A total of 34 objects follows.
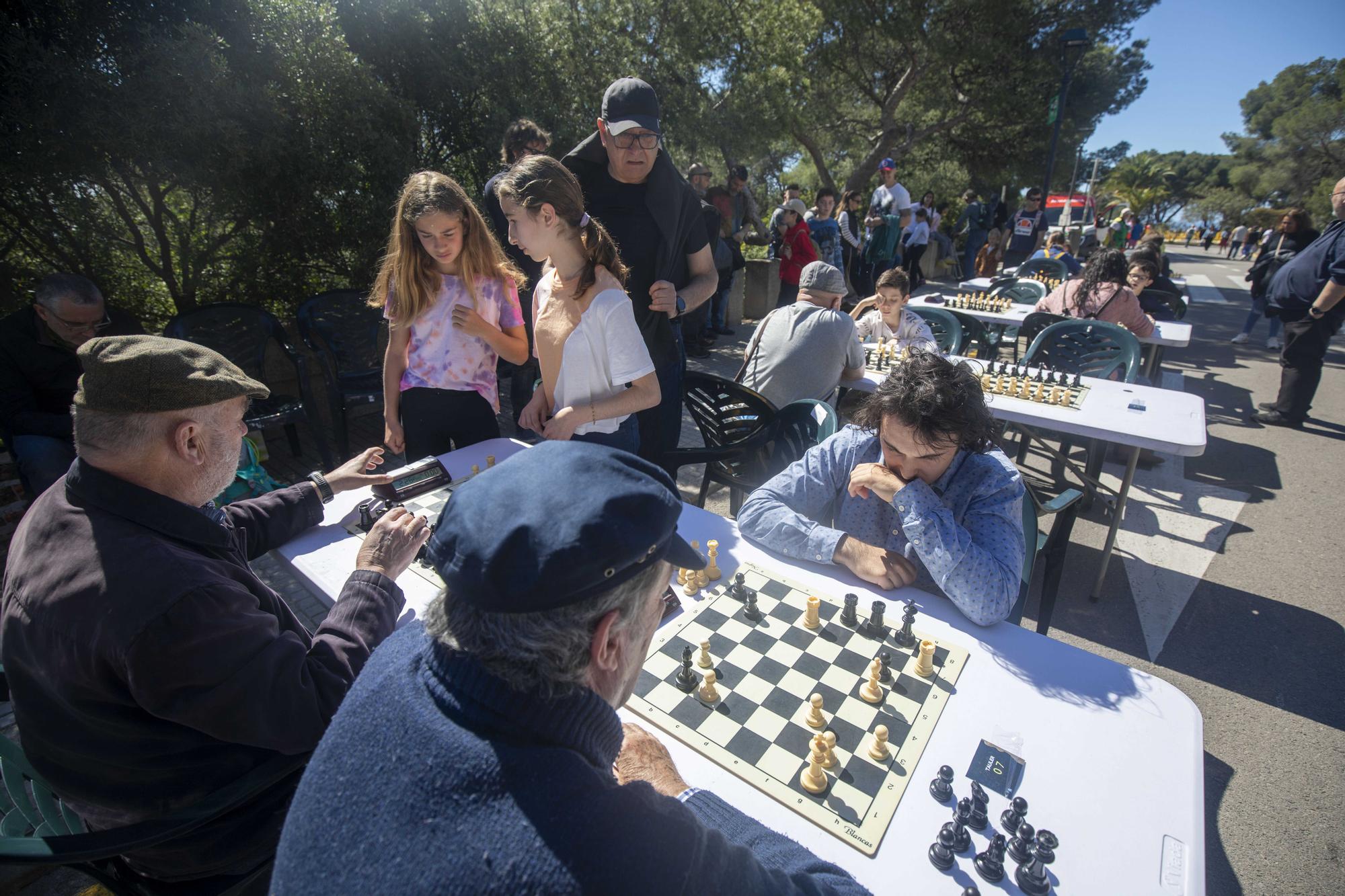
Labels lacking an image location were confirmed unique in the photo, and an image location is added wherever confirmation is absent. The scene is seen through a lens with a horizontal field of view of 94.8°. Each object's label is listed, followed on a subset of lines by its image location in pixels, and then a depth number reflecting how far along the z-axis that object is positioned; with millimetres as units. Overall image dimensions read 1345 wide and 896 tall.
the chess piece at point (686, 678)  1452
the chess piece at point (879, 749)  1271
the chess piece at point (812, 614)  1660
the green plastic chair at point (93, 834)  1167
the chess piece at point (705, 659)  1515
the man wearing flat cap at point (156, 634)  1194
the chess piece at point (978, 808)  1127
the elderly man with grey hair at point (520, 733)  691
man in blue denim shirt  1720
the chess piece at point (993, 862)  1055
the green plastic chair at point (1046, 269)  8359
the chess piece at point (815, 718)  1333
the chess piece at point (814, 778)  1202
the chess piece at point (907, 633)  1602
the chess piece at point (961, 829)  1110
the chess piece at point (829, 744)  1235
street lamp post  11125
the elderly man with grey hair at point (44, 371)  3213
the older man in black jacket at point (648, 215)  2844
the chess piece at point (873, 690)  1419
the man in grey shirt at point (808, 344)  3549
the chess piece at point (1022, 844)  1077
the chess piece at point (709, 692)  1415
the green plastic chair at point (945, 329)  5586
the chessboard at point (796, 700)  1212
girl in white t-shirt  2162
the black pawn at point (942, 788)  1199
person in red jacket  8180
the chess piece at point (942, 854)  1079
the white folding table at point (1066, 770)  1072
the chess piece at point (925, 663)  1491
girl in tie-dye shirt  2604
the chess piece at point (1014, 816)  1128
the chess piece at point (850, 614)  1665
